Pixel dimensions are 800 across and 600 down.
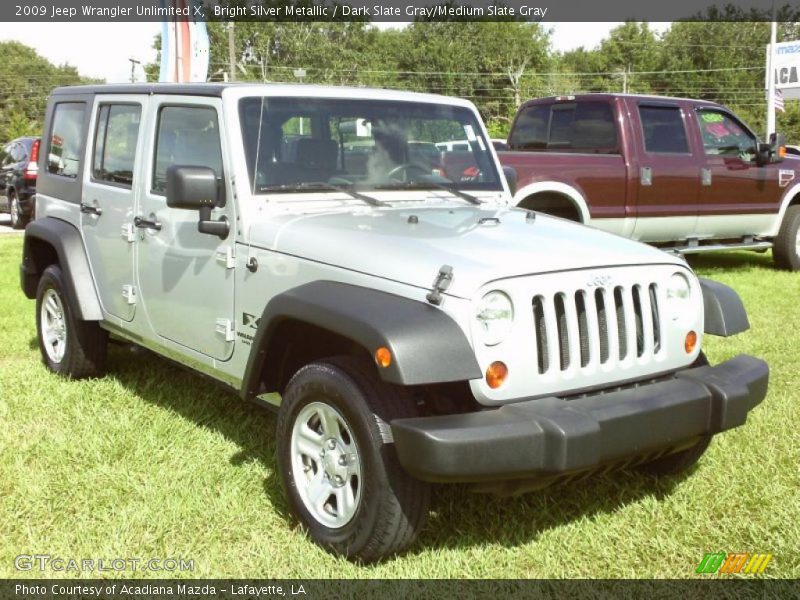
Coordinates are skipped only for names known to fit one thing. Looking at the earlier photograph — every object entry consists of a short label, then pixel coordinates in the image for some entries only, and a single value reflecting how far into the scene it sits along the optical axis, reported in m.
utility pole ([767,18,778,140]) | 26.87
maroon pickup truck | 9.08
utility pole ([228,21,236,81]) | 28.65
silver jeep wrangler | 3.05
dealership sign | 27.97
